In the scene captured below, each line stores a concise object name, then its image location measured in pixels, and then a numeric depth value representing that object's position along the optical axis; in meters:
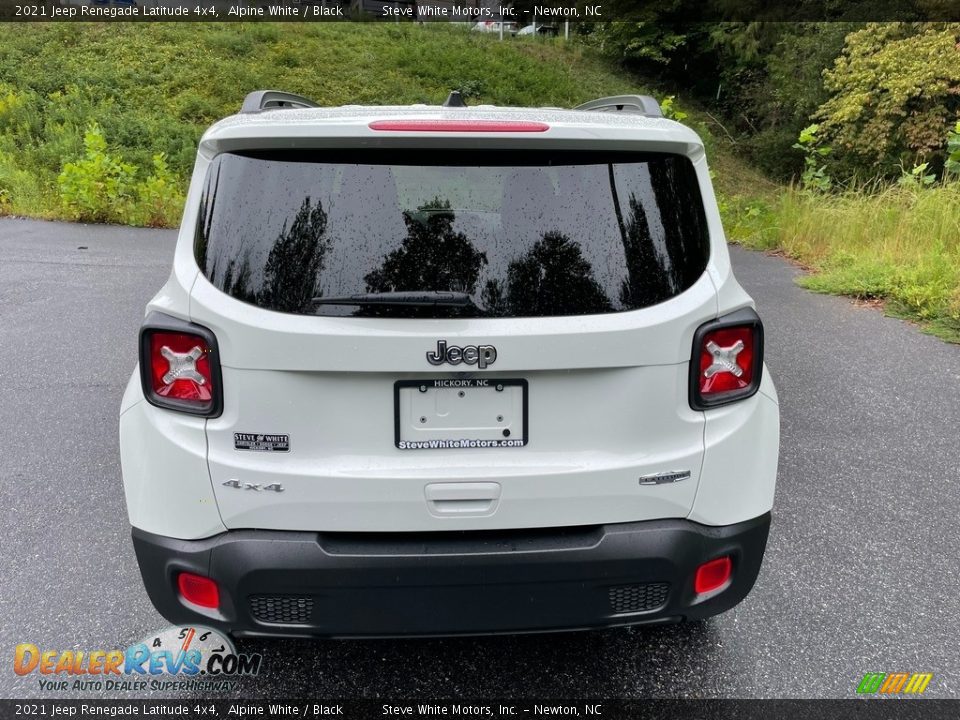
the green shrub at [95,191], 12.09
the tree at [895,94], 15.52
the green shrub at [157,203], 12.12
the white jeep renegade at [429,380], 1.89
